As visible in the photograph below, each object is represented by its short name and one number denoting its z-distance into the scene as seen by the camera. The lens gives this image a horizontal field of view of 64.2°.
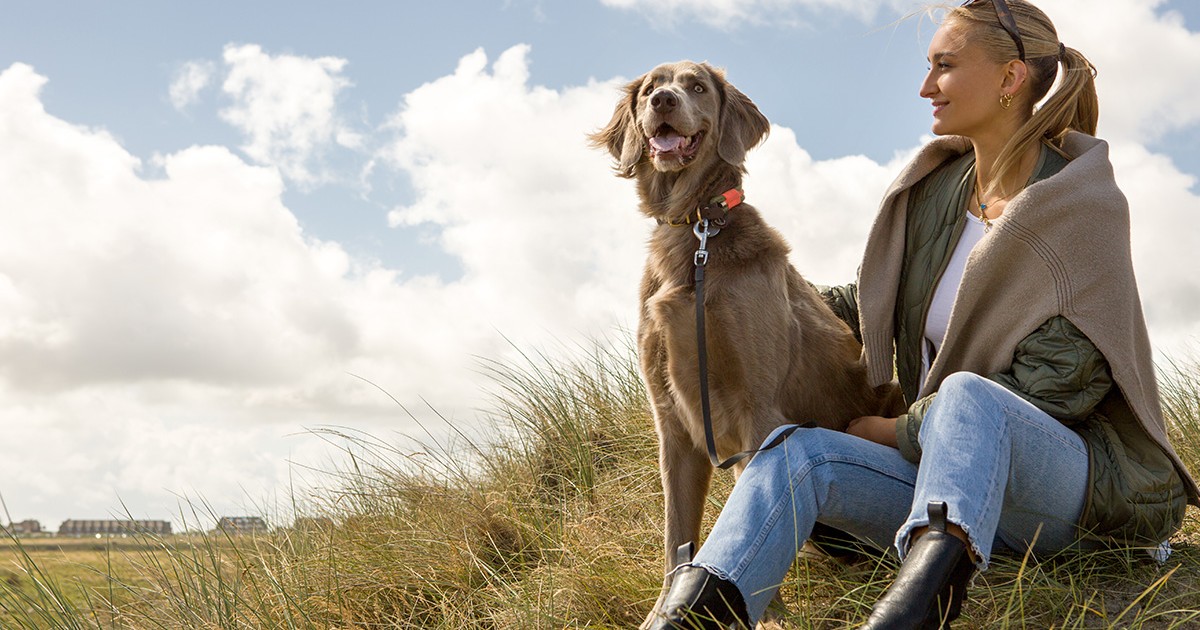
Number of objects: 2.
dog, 2.92
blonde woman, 2.23
